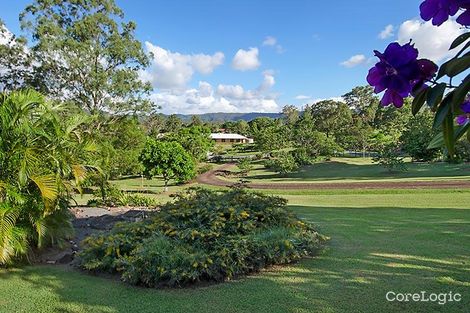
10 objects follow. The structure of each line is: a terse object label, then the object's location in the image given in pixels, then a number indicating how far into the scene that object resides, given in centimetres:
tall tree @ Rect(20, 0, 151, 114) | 2159
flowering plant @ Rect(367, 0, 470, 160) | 95
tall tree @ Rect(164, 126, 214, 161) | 3453
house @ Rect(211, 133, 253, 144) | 6662
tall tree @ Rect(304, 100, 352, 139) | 4734
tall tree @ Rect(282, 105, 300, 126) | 7369
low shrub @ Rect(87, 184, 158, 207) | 1136
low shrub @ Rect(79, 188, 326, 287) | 389
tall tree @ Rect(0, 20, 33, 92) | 2239
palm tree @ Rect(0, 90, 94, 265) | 479
